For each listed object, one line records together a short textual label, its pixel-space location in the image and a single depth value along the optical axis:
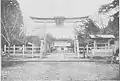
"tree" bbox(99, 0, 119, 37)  4.61
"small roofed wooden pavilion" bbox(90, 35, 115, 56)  9.94
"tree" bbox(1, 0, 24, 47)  7.59
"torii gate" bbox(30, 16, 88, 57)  11.28
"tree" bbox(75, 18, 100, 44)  12.58
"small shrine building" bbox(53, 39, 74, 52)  22.64
